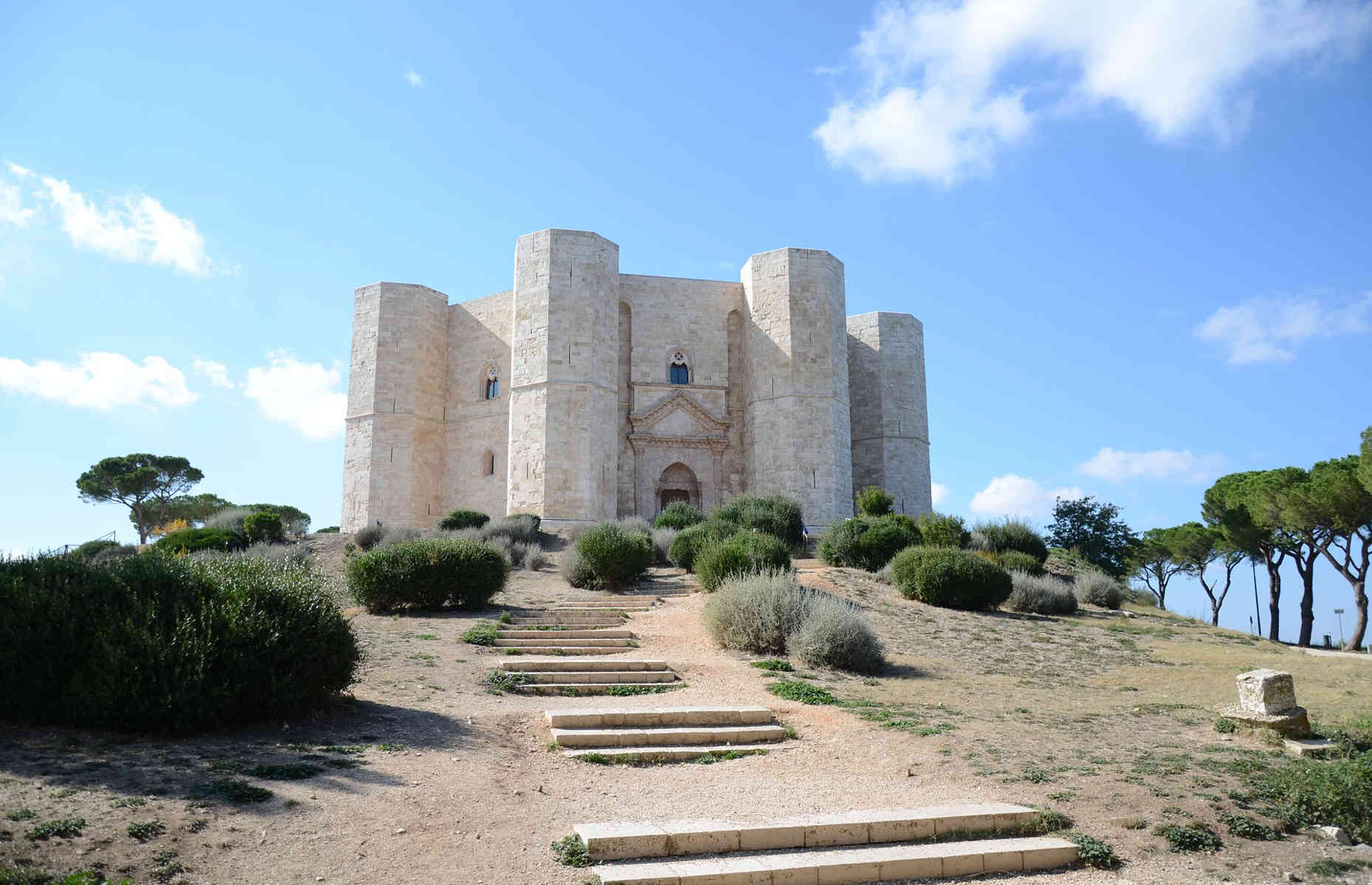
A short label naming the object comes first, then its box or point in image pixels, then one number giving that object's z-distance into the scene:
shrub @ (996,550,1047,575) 18.52
